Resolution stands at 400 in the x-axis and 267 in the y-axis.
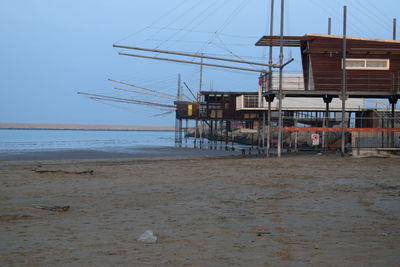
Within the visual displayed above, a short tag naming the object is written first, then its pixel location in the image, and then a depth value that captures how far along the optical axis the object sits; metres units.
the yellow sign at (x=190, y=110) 67.88
